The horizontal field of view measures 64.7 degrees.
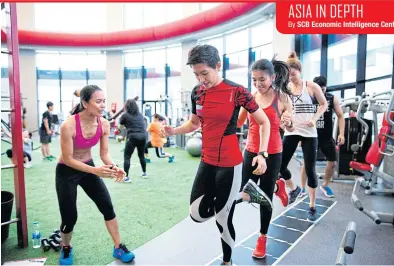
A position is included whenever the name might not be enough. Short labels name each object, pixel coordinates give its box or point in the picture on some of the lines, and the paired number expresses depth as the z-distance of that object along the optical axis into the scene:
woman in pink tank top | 1.78
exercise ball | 6.52
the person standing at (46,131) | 5.94
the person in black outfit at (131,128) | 4.30
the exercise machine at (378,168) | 2.62
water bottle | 2.24
